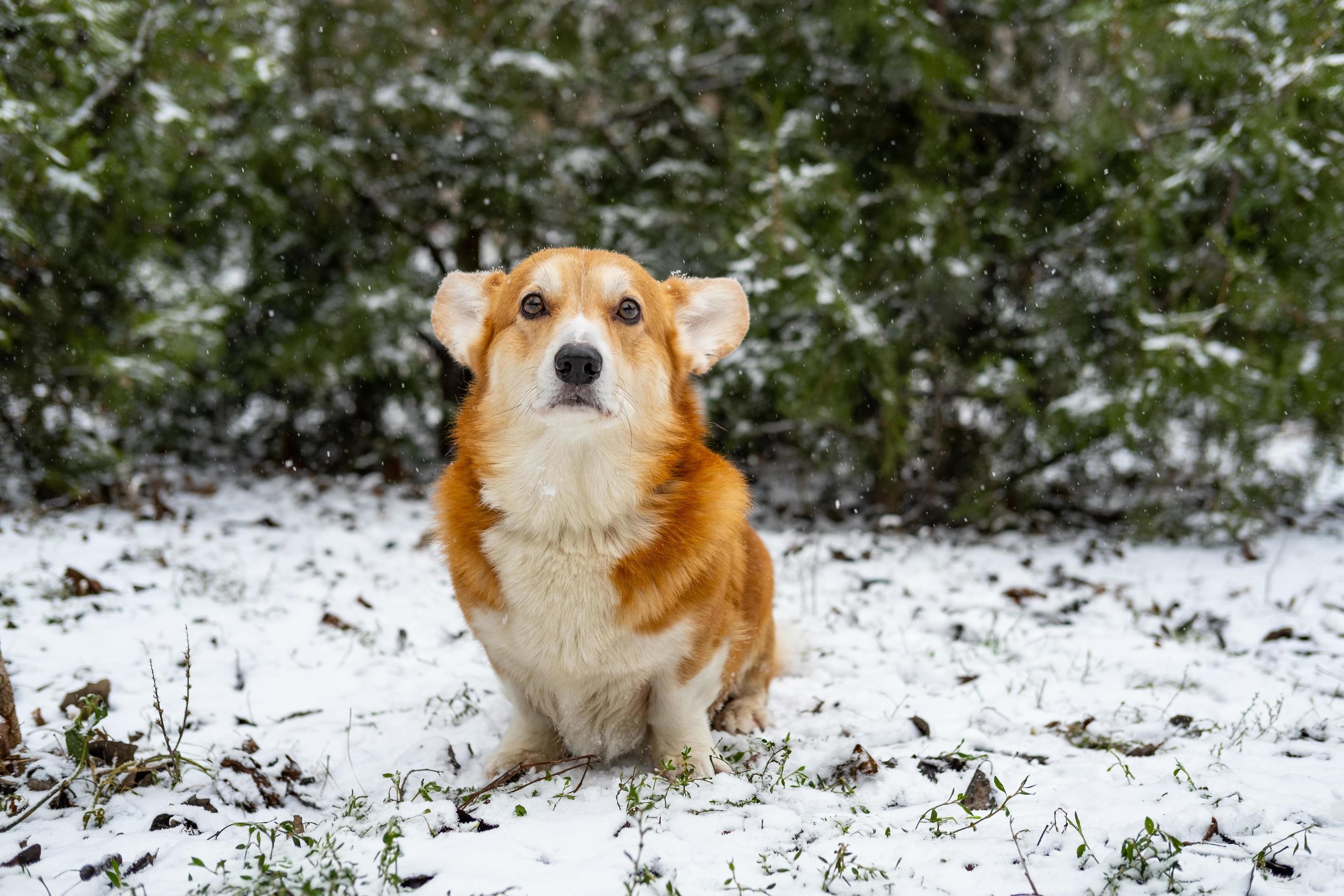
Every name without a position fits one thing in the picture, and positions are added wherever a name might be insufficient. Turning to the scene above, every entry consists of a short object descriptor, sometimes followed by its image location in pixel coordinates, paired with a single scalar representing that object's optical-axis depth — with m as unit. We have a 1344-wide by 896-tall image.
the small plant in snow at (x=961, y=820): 2.25
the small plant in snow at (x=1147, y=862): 1.97
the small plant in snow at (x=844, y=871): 2.03
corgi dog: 2.70
